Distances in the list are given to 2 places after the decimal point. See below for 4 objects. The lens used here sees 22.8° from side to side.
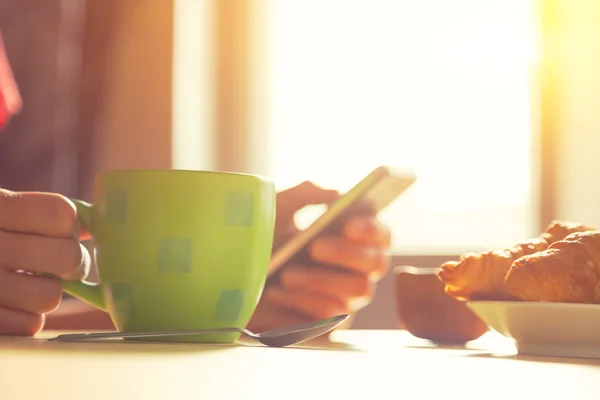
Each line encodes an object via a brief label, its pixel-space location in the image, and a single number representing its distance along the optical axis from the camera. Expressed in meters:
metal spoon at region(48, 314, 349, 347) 0.72
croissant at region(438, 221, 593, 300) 0.78
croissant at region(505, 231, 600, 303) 0.75
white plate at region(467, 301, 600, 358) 0.73
